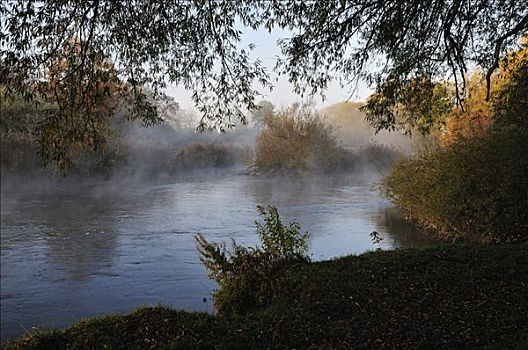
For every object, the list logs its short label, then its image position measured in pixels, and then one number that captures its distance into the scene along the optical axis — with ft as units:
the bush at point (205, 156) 129.29
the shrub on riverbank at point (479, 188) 31.96
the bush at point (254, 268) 17.49
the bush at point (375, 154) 119.03
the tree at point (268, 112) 115.73
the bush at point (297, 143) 111.14
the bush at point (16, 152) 87.61
